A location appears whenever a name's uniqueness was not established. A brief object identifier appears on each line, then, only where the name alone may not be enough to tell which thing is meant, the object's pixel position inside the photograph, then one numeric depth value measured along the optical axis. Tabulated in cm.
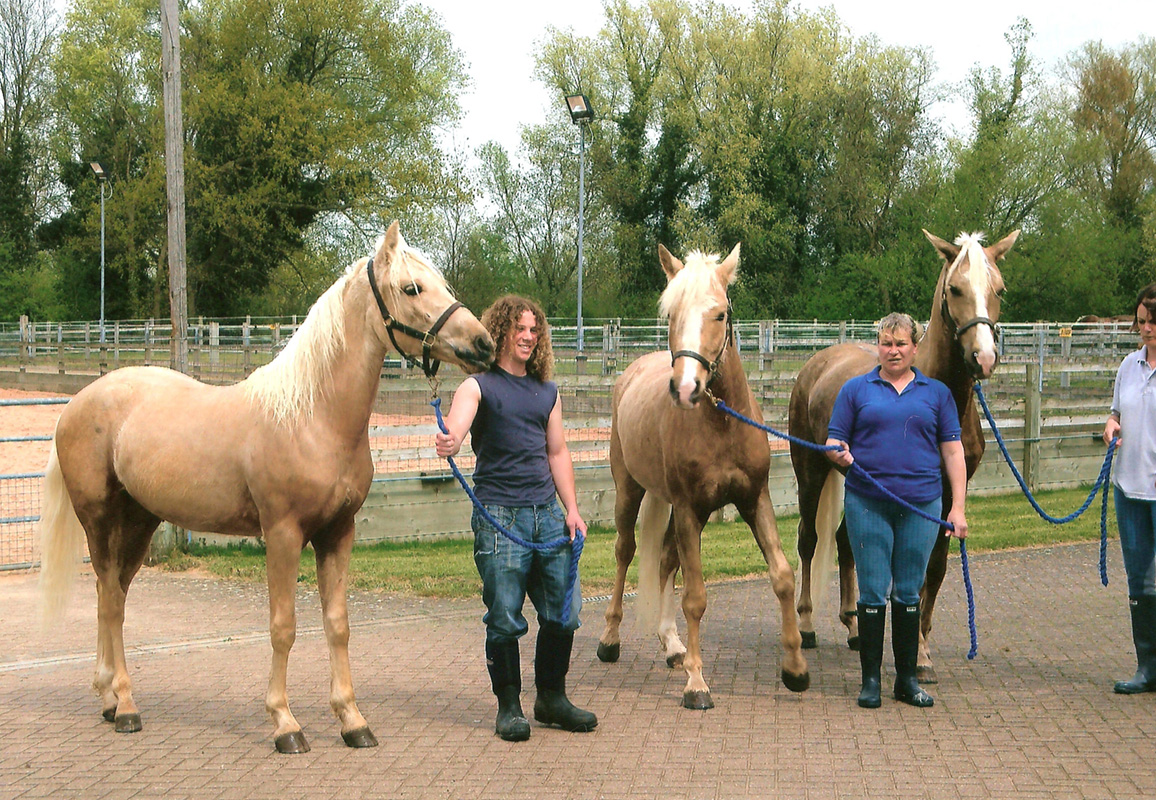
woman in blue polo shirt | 520
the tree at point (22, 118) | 4019
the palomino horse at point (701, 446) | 506
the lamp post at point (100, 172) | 3422
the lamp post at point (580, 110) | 2053
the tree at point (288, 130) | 3375
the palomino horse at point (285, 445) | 465
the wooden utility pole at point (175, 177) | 987
